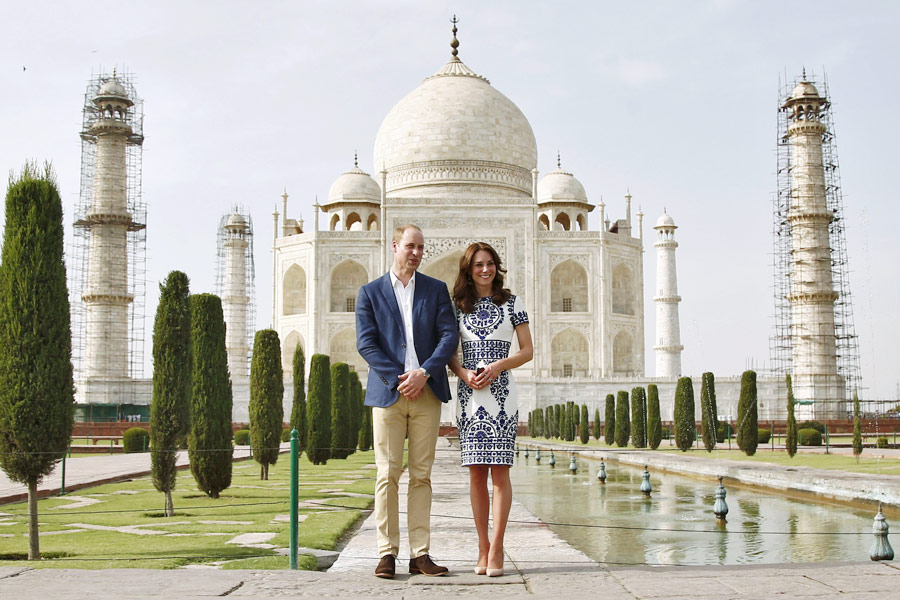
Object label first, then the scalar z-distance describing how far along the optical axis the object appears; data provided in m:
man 3.57
